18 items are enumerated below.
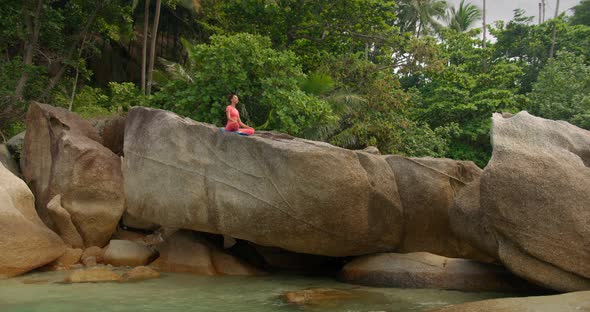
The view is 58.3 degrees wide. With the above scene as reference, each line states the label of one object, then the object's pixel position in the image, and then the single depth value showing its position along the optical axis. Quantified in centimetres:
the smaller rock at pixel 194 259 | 910
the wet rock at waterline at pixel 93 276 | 782
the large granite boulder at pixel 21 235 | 793
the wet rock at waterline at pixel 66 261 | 879
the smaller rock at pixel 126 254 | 915
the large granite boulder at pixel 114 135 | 1198
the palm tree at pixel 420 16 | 3272
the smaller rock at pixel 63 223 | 946
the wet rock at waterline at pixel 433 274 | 802
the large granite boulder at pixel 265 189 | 794
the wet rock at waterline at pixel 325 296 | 685
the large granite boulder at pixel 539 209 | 679
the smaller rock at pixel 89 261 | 918
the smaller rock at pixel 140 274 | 812
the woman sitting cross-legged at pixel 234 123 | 845
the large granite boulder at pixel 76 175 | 973
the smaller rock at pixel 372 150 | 1074
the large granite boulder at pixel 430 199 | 907
